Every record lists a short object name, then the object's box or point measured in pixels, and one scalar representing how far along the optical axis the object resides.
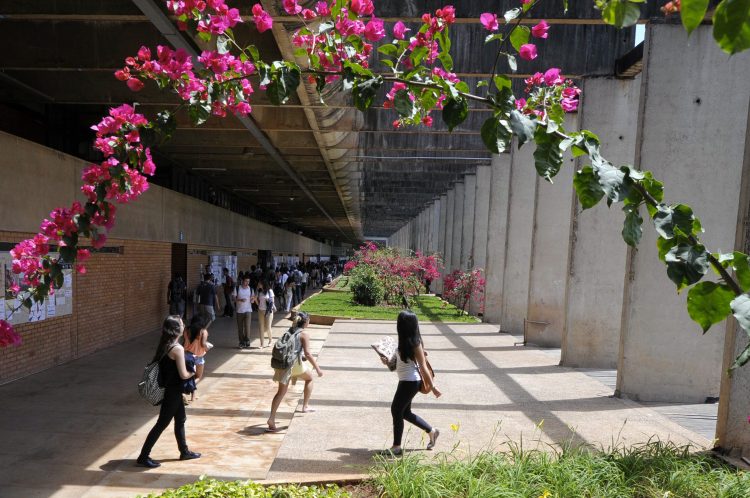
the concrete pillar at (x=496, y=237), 19.84
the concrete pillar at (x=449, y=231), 30.45
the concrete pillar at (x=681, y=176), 8.32
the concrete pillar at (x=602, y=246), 10.99
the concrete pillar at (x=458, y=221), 28.16
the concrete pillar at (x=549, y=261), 14.07
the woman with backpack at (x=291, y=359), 7.13
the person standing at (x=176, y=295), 16.67
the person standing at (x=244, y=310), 13.59
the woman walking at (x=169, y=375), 5.88
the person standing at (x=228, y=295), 20.58
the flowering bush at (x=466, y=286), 21.77
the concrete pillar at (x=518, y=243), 17.02
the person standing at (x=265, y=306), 13.95
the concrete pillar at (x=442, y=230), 33.12
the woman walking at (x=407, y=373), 5.91
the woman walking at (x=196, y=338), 7.40
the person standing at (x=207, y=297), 14.37
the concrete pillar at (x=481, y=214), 23.45
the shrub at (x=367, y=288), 24.67
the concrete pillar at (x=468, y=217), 25.97
